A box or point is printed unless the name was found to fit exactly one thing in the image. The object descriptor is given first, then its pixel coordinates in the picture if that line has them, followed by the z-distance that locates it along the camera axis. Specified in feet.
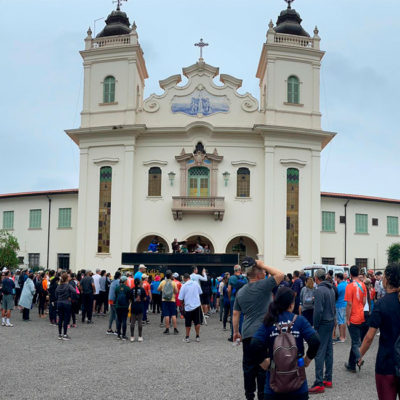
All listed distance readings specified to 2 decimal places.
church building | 114.73
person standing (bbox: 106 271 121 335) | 53.31
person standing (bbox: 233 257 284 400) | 22.81
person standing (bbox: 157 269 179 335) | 53.57
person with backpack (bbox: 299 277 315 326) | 41.24
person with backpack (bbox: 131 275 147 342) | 47.78
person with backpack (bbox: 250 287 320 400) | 15.78
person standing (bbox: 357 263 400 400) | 17.24
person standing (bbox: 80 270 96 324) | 63.05
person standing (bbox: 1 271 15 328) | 58.80
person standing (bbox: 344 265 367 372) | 33.58
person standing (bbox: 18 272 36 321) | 62.08
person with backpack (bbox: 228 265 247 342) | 48.51
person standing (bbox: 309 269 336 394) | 29.45
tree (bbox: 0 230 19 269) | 119.96
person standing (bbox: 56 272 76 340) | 48.60
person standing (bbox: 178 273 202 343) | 47.96
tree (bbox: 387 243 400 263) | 130.21
